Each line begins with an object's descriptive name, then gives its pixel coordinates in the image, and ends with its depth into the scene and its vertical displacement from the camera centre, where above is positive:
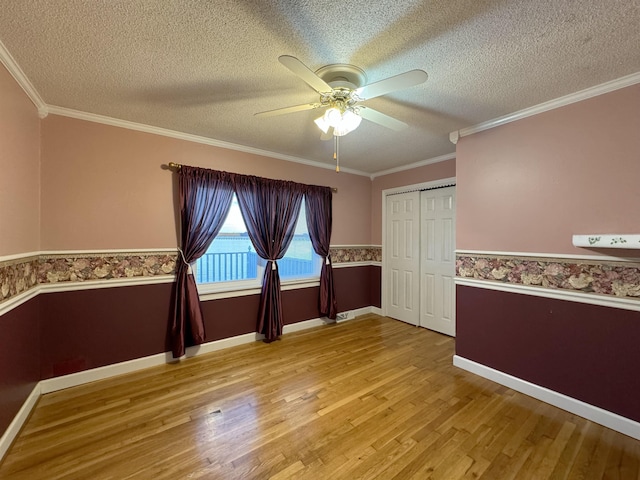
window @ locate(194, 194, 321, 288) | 3.23 -0.23
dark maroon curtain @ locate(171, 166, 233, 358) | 2.83 +0.05
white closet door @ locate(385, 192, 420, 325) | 4.04 -0.22
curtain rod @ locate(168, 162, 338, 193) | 2.82 +0.78
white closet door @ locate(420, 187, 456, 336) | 3.63 -0.24
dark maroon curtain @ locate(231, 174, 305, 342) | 3.30 +0.19
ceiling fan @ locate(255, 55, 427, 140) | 1.61 +0.89
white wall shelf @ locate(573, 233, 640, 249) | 1.75 +0.02
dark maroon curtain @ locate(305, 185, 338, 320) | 3.88 +0.12
